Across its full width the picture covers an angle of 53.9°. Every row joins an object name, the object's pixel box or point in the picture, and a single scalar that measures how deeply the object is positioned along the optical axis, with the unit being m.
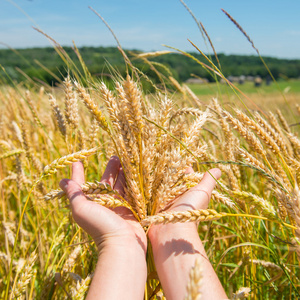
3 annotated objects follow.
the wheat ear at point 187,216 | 0.27
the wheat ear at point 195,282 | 0.15
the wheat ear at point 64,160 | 0.34
